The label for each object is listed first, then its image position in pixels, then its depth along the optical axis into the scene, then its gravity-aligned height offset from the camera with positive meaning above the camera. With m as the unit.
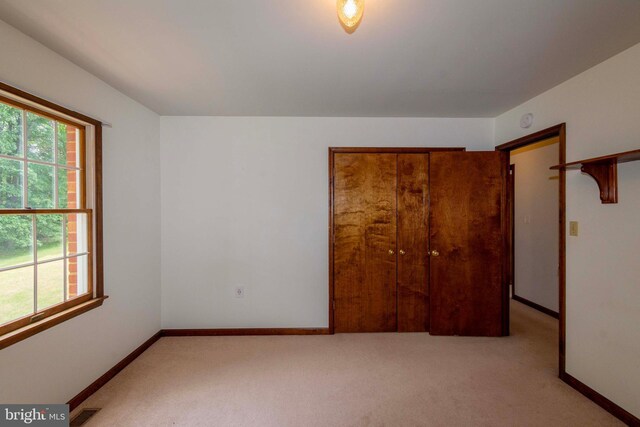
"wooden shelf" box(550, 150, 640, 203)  1.82 +0.26
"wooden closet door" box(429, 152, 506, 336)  2.92 -0.29
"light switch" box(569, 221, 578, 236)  2.14 -0.12
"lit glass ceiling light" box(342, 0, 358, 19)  1.18 +0.89
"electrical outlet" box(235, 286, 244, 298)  3.05 -0.87
